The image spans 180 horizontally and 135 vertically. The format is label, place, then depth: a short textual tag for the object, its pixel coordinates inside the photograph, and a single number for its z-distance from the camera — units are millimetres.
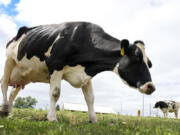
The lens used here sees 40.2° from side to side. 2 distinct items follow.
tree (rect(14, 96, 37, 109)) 56938
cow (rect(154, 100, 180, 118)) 24609
